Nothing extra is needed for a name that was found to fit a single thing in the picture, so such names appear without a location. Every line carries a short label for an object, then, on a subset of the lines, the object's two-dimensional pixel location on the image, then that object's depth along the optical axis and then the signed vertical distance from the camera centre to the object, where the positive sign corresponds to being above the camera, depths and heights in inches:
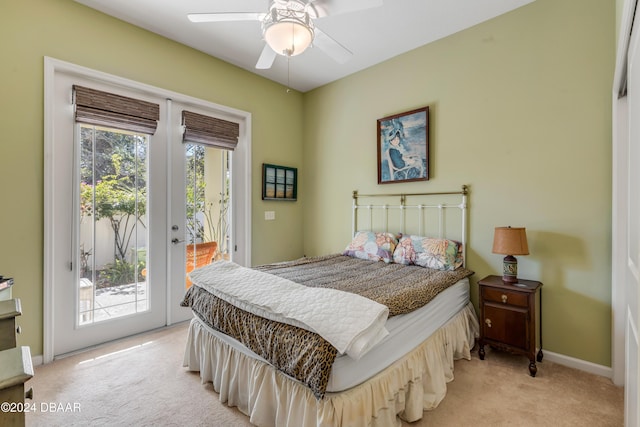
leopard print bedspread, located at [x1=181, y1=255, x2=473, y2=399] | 51.9 -22.0
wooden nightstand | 84.2 -30.4
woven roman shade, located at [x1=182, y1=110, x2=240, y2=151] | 122.2 +35.3
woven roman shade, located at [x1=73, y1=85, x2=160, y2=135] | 97.4 +35.4
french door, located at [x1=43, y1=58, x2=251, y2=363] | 95.3 -0.3
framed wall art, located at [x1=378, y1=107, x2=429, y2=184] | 118.9 +27.5
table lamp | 86.7 -9.6
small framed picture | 149.2 +15.7
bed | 53.2 -26.2
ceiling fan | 64.2 +43.2
